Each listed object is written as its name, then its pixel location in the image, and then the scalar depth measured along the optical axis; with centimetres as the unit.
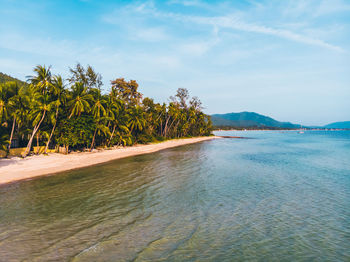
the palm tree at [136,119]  5009
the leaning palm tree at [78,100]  3222
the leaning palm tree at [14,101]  2636
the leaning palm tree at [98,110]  3641
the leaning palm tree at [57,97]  2999
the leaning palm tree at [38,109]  2834
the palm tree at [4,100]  2469
